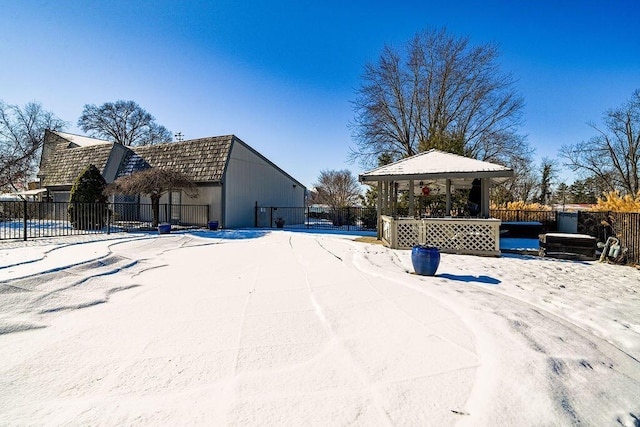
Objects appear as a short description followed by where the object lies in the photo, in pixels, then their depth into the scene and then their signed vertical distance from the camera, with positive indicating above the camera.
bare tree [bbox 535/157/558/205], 36.34 +4.30
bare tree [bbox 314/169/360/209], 37.44 +2.97
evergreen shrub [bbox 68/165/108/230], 14.22 +0.49
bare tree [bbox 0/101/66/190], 17.23 +5.64
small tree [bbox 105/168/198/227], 13.88 +1.23
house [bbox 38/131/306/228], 16.61 +2.47
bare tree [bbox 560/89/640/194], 24.83 +4.57
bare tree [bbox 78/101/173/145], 34.47 +10.26
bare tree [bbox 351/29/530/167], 21.88 +8.40
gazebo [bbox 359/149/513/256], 9.62 -0.24
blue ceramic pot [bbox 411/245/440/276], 6.30 -1.02
